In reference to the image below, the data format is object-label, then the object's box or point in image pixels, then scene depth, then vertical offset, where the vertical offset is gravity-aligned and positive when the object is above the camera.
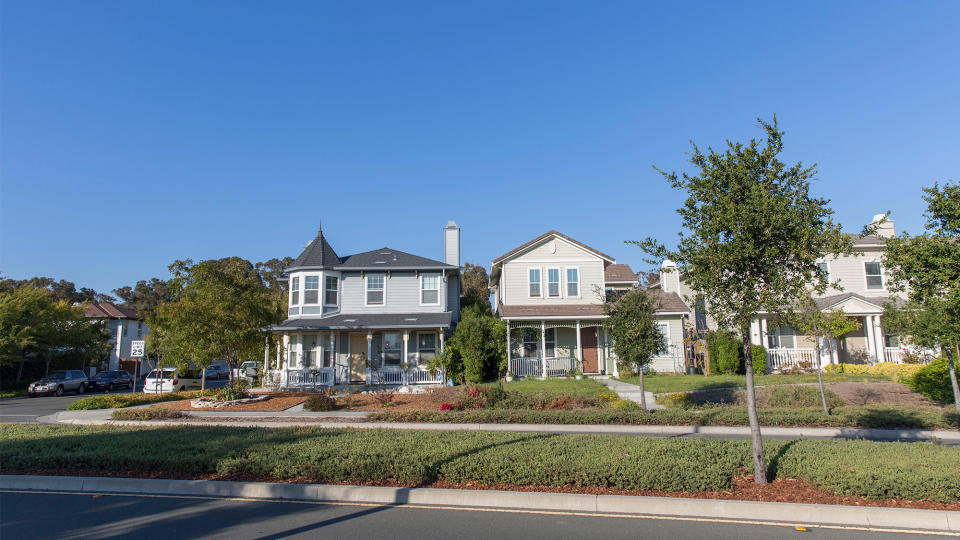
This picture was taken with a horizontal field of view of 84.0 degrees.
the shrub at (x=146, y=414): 16.36 -2.04
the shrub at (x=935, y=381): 16.50 -1.49
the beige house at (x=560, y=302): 26.94 +1.97
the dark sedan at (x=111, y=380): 33.44 -2.05
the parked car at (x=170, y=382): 28.08 -1.90
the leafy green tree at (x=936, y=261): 8.99 +1.26
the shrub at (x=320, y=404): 17.52 -1.94
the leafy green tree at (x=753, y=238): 7.65 +1.42
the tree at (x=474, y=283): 36.57 +5.75
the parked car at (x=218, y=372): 36.31 -1.79
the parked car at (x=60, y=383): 28.63 -1.89
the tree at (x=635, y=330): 15.62 +0.26
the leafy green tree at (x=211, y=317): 18.75 +1.06
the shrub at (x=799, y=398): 15.76 -1.85
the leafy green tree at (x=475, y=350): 23.91 -0.37
